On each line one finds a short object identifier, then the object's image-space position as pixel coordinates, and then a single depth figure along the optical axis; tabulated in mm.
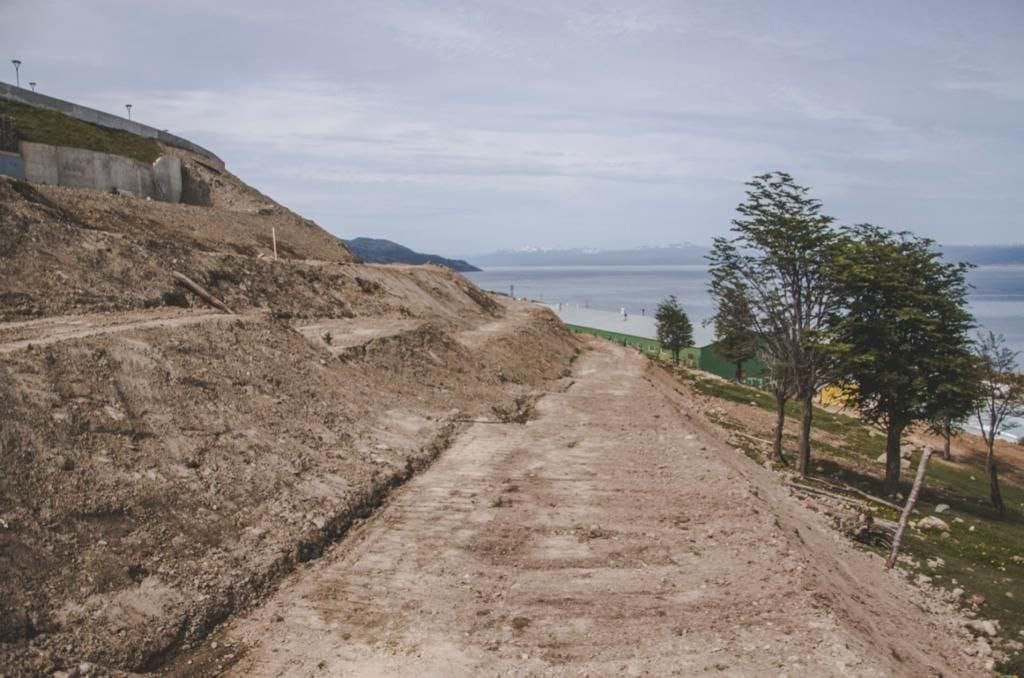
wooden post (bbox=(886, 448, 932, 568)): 14609
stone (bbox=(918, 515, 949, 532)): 20788
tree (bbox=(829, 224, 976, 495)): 24812
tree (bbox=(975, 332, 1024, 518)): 30031
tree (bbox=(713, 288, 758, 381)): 27594
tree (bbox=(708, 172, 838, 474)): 25000
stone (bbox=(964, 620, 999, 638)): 13163
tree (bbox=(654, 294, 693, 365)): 59906
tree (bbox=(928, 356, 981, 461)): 24891
